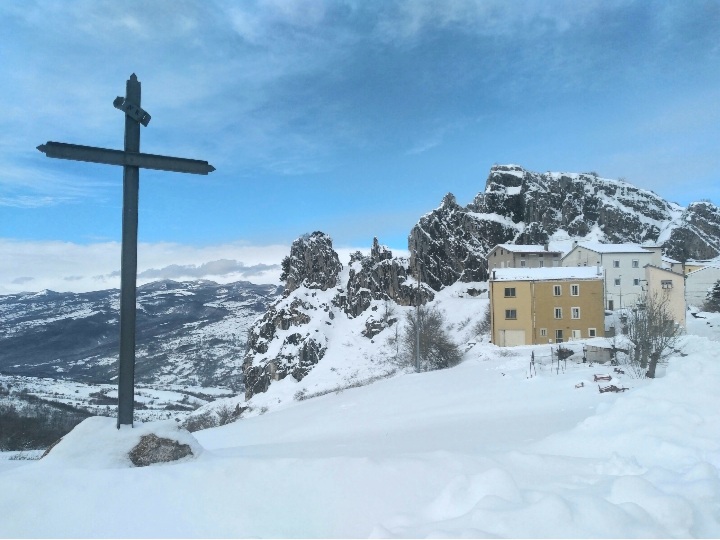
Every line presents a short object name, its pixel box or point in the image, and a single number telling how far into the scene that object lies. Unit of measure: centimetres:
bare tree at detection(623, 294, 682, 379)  2020
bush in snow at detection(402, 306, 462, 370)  4241
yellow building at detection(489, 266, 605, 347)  4347
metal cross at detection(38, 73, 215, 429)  644
